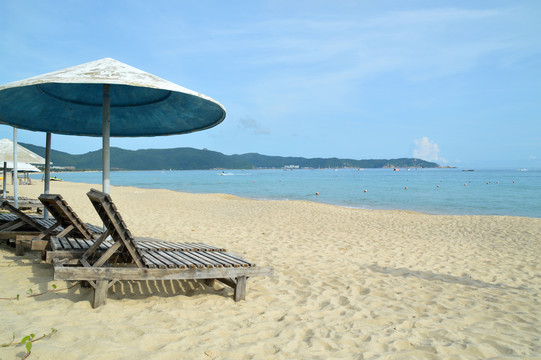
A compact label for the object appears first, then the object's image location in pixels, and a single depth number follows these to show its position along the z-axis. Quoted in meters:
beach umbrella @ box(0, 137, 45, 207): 12.00
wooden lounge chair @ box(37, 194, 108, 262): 3.83
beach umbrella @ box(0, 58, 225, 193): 3.81
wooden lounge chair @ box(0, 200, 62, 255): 4.95
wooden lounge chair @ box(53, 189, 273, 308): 3.21
